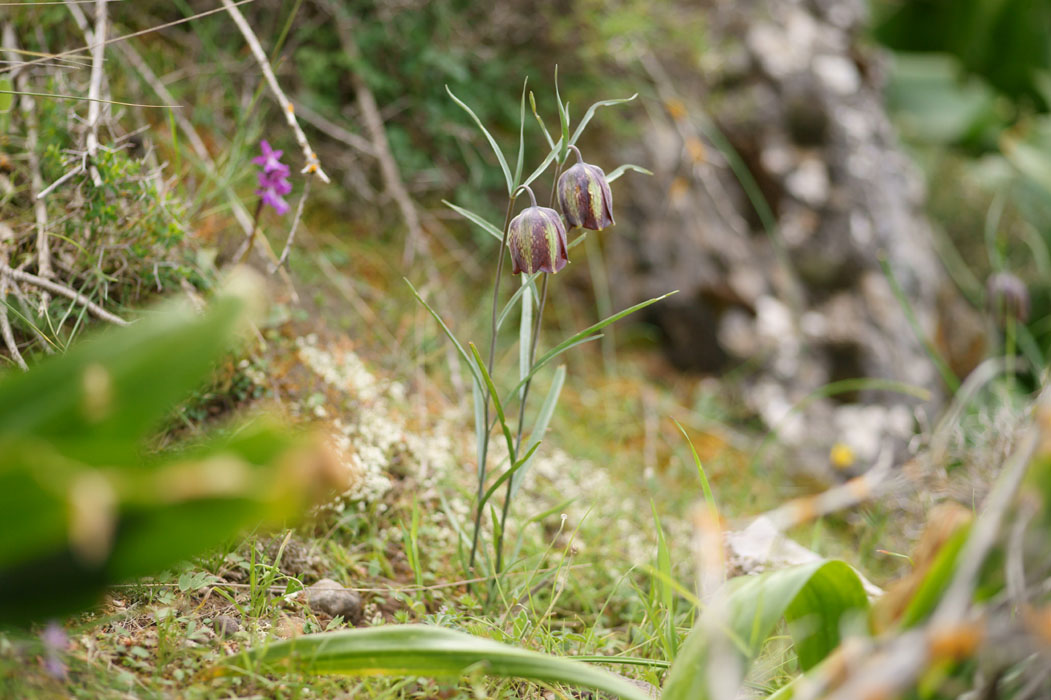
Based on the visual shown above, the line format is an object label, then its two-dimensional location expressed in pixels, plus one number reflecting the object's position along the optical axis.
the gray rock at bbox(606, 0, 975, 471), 2.18
